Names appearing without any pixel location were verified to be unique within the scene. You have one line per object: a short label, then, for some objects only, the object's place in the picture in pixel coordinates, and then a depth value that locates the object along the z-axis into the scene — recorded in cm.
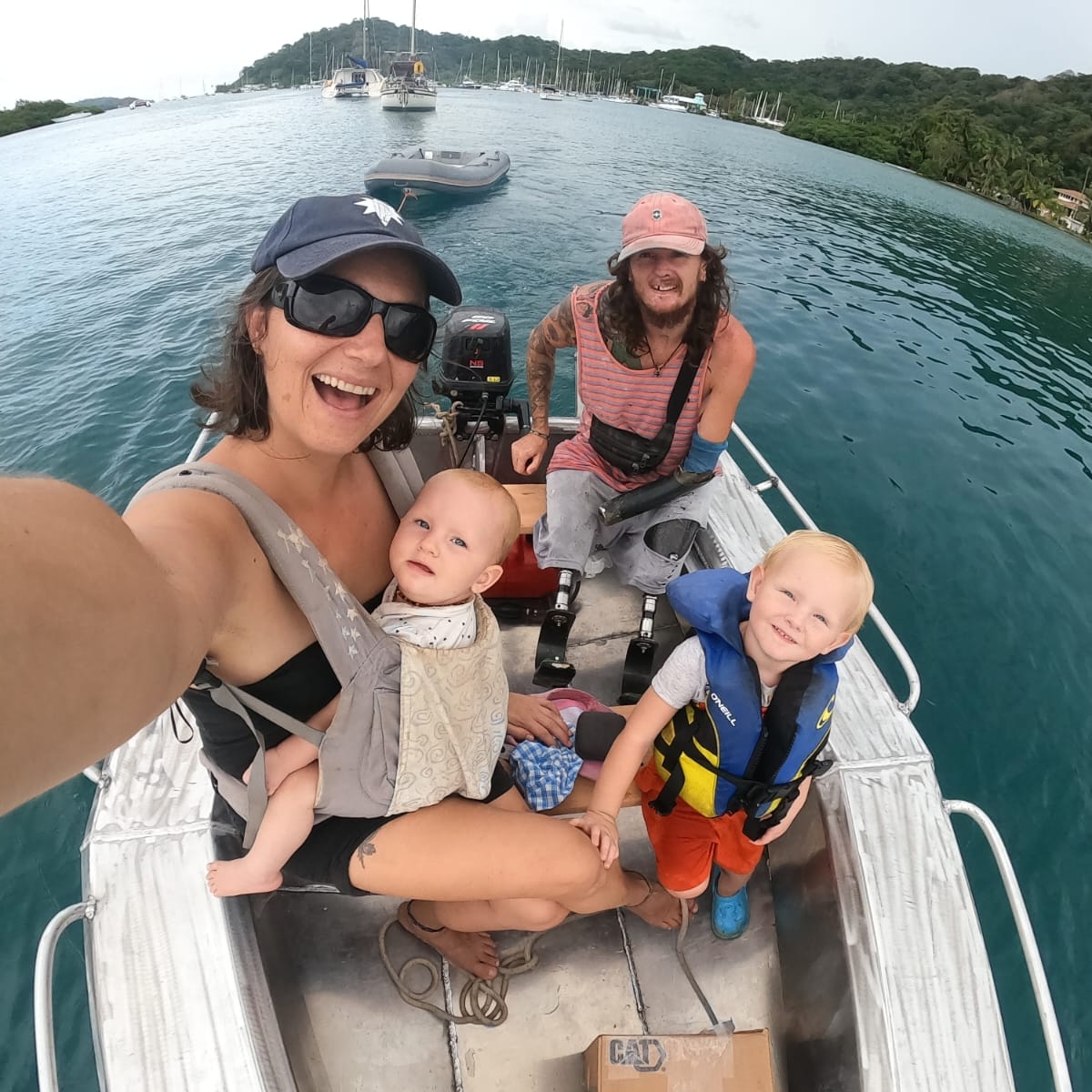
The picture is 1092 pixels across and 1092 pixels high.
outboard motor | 365
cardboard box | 155
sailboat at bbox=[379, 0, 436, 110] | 4003
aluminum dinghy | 145
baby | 128
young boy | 150
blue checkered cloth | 178
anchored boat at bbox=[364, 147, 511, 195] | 1698
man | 237
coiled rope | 183
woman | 58
